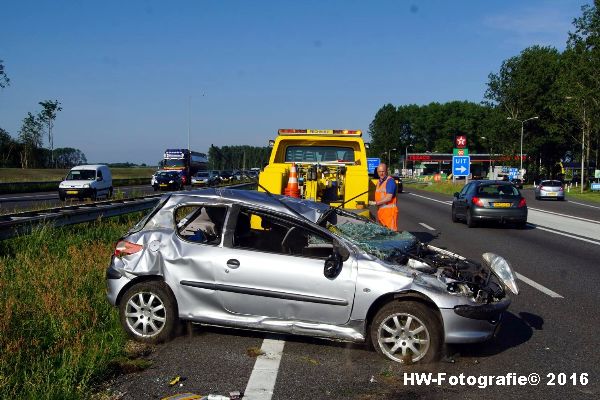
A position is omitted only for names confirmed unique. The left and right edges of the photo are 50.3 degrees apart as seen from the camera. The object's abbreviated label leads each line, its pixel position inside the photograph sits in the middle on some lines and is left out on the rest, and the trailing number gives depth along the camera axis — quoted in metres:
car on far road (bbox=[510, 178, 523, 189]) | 67.44
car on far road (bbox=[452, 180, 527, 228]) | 18.73
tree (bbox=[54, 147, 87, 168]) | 130.05
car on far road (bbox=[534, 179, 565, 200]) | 42.00
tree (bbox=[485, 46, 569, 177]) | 84.94
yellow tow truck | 11.52
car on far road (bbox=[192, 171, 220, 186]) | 52.64
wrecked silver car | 5.51
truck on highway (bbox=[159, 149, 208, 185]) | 54.70
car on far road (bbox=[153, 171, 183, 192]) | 43.47
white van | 28.80
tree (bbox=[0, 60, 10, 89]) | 47.16
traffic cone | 11.33
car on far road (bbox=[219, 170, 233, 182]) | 67.94
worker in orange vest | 11.62
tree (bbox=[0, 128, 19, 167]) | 75.19
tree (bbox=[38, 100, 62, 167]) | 69.56
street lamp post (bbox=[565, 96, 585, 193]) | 53.31
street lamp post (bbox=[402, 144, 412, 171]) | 143.65
